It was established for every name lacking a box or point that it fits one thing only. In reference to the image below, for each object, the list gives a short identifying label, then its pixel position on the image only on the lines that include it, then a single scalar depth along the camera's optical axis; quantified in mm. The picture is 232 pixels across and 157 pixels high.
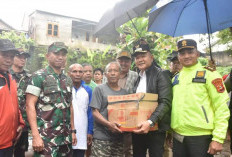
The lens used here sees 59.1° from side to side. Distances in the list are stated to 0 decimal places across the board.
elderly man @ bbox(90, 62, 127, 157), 2750
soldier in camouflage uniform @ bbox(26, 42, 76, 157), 2566
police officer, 2338
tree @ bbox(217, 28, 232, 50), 9864
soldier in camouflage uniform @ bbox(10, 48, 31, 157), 3824
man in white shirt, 3355
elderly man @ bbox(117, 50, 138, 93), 3769
